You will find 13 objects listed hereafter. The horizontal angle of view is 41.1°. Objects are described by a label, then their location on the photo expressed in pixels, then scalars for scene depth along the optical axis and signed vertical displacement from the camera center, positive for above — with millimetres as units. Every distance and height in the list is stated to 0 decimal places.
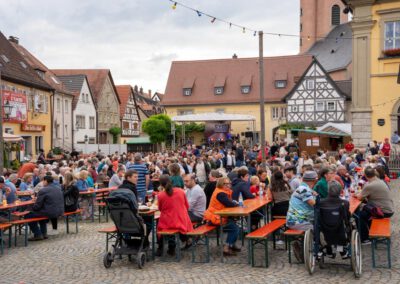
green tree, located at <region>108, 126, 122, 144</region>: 58219 +1379
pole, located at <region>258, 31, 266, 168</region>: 17734 +1579
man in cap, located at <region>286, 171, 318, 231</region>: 8547 -1090
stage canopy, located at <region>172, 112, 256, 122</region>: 34250 +1704
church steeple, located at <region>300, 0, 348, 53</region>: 68312 +16168
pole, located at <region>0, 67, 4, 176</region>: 15605 -396
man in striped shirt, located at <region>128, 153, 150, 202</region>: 14344 -882
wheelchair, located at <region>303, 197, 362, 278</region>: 7719 -1397
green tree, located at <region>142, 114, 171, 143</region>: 54844 +1752
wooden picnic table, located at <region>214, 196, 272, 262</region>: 8906 -1146
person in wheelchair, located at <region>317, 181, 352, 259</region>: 7727 -1111
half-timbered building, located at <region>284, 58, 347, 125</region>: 49531 +4105
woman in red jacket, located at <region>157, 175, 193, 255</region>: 9062 -1129
